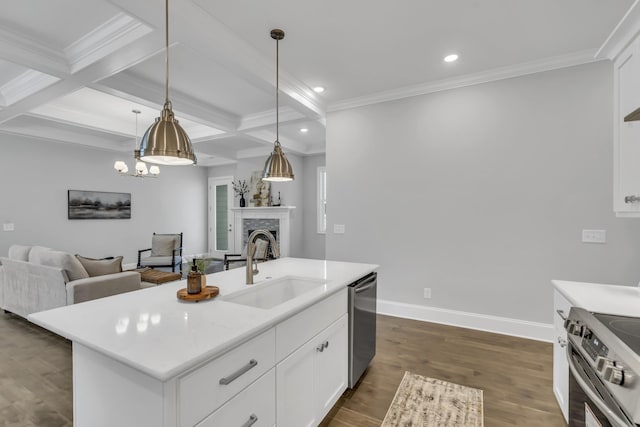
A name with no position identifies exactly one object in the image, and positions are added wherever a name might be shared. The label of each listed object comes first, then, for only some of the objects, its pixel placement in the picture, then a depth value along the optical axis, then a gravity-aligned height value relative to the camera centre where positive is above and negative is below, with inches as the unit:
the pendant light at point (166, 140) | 52.4 +12.6
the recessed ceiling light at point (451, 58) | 113.0 +59.4
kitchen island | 37.6 -22.1
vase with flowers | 276.7 +20.8
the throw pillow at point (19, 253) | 144.8 -21.2
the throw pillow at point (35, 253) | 132.9 -19.7
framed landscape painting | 227.0 +4.6
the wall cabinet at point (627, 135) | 64.9 +18.1
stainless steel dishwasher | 83.5 -33.9
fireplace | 251.9 -10.1
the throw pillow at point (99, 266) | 131.8 -25.3
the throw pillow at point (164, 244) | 241.6 -27.0
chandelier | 190.1 +27.6
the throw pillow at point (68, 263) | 122.3 -22.2
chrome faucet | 76.3 -9.8
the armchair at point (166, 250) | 229.5 -31.3
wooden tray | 60.2 -17.2
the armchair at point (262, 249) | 214.3 -28.0
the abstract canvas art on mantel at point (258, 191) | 265.0 +18.4
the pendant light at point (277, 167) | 90.0 +13.4
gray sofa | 119.8 -29.5
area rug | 74.2 -52.0
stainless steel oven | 36.0 -21.9
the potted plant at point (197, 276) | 61.8 -13.8
